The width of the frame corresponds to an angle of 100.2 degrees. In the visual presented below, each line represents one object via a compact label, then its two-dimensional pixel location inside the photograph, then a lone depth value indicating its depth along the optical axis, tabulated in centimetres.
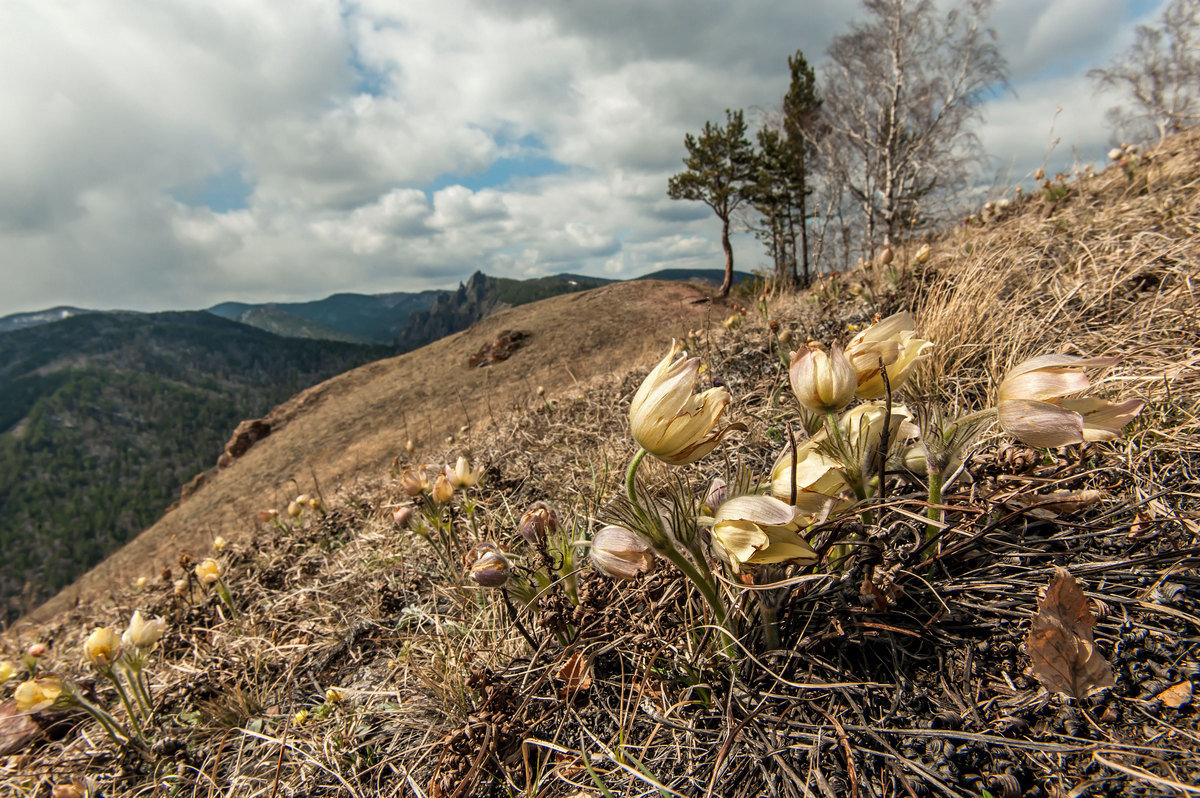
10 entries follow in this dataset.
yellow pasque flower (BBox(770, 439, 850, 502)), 22
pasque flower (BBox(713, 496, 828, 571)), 19
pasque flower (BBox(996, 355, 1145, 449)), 18
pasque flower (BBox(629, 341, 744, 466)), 21
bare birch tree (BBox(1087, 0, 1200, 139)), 1342
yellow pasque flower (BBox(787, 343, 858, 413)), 20
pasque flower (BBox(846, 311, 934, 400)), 22
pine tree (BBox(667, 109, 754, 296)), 1447
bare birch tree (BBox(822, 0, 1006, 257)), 1035
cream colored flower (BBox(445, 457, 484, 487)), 47
